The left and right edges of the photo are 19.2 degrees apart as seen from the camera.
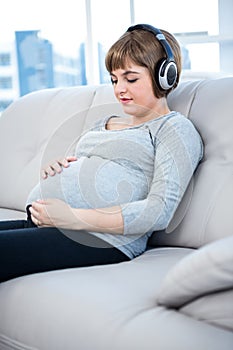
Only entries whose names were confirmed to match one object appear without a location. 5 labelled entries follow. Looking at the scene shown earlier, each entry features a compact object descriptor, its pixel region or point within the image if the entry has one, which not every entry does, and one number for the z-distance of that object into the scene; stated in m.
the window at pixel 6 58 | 3.61
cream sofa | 1.17
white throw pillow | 1.13
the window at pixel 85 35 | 3.10
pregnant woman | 1.61
